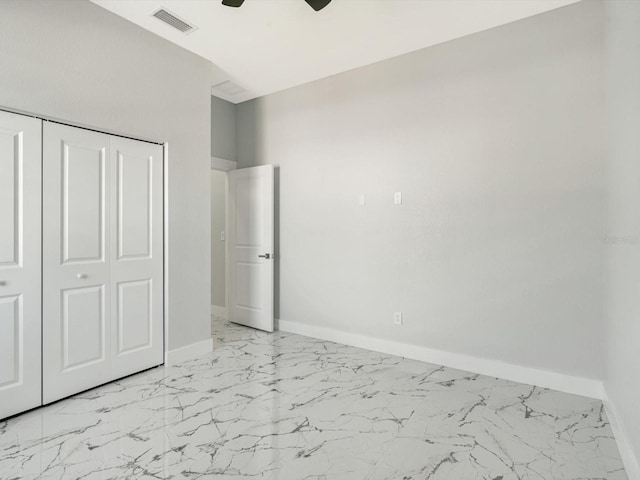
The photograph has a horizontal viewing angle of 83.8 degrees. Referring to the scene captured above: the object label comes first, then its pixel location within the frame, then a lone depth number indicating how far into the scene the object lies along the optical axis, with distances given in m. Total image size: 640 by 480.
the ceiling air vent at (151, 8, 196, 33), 2.76
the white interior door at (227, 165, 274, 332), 4.25
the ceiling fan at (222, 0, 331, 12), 2.35
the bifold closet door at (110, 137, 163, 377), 2.86
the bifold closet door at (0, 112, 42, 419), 2.23
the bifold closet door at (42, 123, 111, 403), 2.45
